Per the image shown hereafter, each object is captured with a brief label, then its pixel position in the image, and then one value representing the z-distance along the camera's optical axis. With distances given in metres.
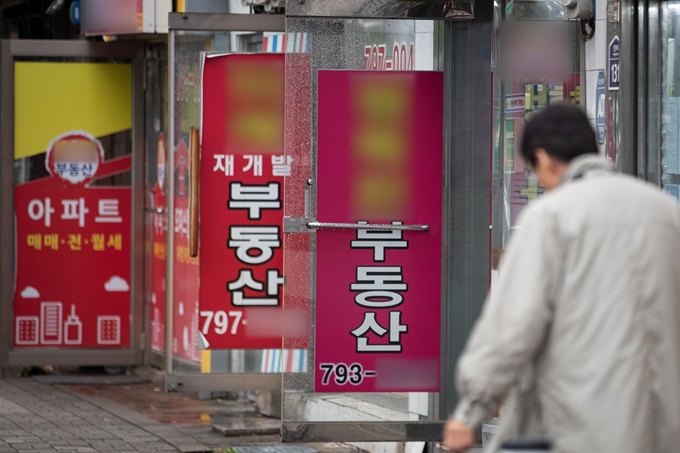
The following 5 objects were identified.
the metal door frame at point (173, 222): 17.05
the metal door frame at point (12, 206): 23.25
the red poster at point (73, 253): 23.61
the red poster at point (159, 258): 23.48
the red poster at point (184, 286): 19.05
